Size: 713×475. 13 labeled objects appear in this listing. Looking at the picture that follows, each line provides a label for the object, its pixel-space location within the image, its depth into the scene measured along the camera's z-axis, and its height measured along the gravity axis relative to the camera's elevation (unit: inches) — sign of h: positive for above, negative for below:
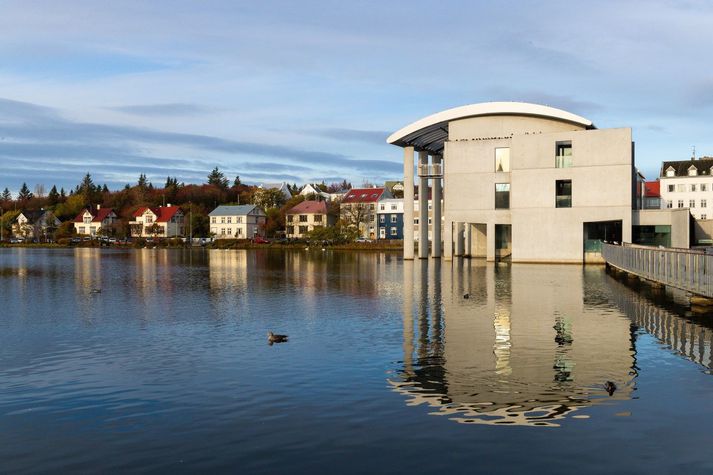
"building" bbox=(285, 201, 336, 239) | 5167.3 +113.6
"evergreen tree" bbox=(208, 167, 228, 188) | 7170.3 +567.3
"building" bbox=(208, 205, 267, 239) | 5369.1 +96.0
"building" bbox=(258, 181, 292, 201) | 7111.2 +489.4
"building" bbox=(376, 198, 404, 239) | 4771.2 +101.2
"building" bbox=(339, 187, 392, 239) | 4662.9 +166.3
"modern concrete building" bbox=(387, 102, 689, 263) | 2126.0 +164.4
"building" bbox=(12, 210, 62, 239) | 6353.3 +100.8
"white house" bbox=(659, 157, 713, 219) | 4284.0 +273.7
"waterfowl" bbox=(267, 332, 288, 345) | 727.7 -108.4
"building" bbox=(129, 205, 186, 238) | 5723.4 +104.1
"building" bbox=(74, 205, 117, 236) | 6087.6 +123.2
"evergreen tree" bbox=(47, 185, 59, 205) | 7160.4 +396.4
